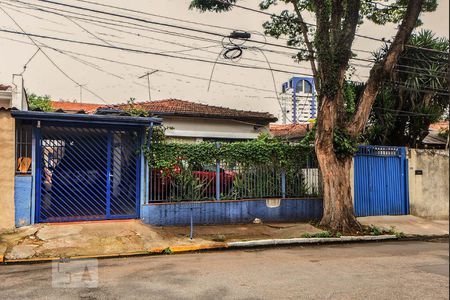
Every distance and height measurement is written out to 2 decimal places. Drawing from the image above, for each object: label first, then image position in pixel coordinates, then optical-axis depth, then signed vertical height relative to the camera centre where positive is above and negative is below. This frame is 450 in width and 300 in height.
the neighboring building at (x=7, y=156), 9.15 +0.30
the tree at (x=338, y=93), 10.61 +2.04
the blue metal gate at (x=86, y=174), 9.84 -0.15
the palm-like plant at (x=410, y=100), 13.96 +2.46
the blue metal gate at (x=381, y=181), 12.88 -0.54
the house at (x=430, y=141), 14.47 +0.93
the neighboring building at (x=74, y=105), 23.41 +3.95
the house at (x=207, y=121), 17.45 +2.21
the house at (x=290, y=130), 19.02 +1.96
